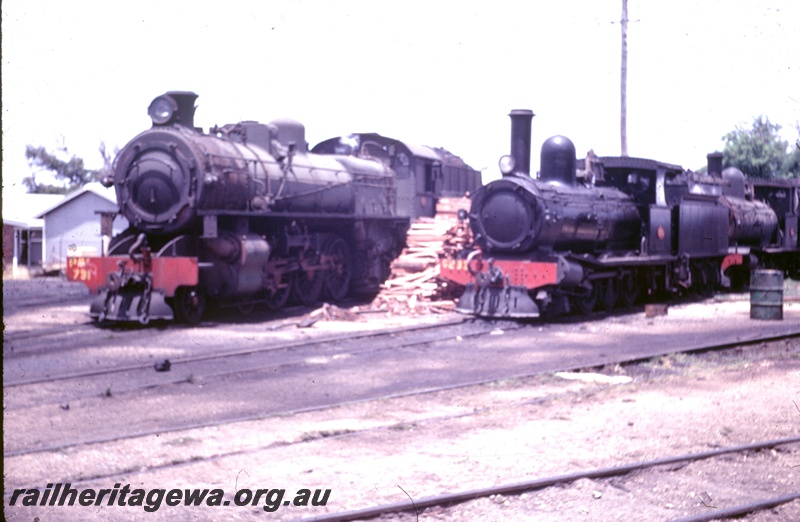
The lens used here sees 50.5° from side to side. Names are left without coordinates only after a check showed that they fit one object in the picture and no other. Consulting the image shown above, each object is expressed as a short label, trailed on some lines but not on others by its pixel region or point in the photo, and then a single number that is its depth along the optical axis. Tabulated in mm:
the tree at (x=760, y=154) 38219
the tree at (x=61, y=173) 55688
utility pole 24406
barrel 15266
